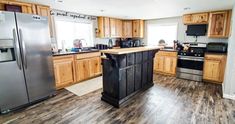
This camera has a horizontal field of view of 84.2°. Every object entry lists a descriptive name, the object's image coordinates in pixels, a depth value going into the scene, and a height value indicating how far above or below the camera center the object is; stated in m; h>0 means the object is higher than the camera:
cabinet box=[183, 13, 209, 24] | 4.06 +0.83
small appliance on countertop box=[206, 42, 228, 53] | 3.82 -0.10
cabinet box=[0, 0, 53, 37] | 2.68 +0.91
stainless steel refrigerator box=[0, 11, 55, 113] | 2.38 -0.24
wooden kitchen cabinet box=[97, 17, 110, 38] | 4.94 +0.72
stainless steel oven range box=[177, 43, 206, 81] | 4.11 -0.58
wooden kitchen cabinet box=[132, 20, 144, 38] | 5.72 +0.75
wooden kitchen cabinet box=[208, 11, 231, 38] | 3.76 +0.57
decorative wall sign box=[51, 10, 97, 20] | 3.90 +1.04
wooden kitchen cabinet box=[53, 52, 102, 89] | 3.54 -0.65
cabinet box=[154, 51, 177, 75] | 4.57 -0.64
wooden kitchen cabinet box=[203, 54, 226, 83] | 3.75 -0.70
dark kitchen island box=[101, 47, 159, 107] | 2.60 -0.63
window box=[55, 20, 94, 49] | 4.14 +0.48
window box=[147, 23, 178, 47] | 5.19 +0.49
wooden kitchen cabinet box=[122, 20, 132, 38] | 5.75 +0.77
